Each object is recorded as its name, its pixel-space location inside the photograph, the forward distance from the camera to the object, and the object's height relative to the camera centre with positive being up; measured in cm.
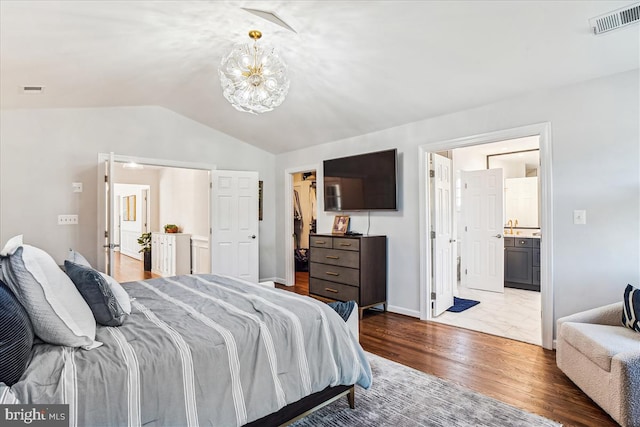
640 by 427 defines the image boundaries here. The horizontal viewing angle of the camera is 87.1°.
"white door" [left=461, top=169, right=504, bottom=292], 549 -22
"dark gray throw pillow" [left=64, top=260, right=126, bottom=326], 165 -40
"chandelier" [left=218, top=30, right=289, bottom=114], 261 +111
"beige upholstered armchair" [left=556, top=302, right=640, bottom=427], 190 -90
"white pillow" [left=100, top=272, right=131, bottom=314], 185 -45
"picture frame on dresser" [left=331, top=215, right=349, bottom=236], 486 -13
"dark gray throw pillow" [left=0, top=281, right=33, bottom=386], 112 -44
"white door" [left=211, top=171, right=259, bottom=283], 528 -13
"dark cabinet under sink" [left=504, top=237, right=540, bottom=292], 560 -80
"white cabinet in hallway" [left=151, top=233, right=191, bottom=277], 650 -74
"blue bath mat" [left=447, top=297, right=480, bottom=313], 446 -123
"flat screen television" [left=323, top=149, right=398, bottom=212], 419 +46
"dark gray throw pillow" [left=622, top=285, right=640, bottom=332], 225 -64
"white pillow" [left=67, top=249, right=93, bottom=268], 208 -27
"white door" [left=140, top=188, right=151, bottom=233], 866 +14
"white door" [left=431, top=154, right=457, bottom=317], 409 -24
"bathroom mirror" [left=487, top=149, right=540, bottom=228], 627 +60
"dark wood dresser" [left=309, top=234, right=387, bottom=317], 409 -67
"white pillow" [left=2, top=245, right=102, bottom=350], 140 -37
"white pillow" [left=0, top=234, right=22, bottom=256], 147 -13
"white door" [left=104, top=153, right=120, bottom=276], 393 +0
